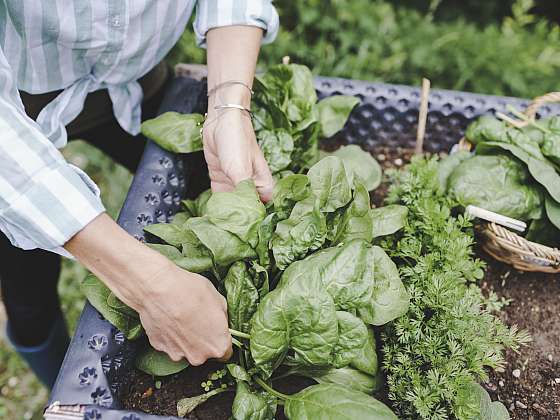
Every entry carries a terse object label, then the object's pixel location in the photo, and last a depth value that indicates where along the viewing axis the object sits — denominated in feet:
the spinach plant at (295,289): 2.96
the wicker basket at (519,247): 3.76
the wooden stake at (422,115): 4.40
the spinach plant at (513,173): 3.94
